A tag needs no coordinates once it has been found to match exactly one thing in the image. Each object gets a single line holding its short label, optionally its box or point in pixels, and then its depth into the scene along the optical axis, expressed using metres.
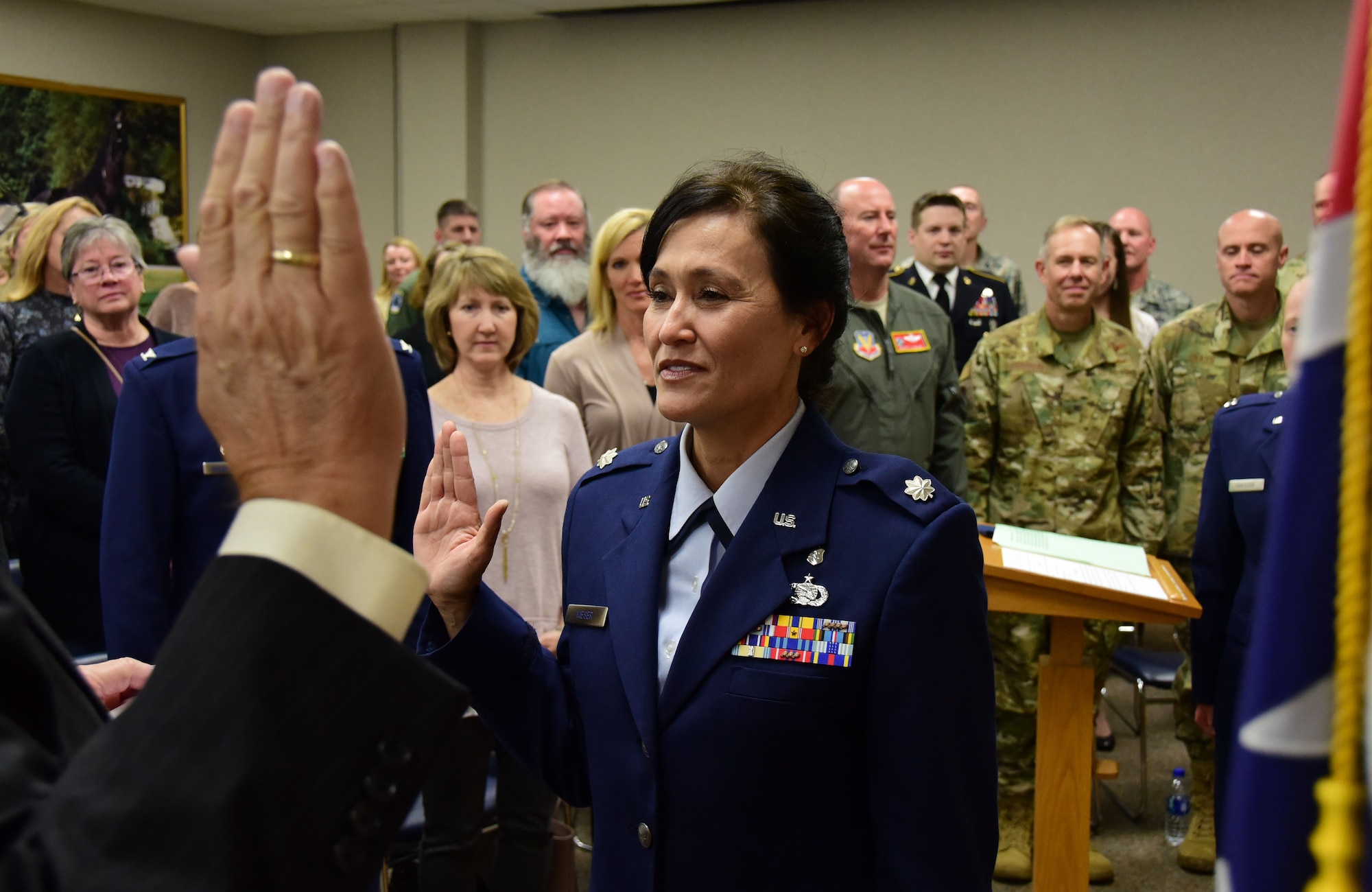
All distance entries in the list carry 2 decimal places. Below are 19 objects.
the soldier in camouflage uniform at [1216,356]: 4.48
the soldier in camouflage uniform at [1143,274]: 7.30
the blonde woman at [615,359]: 3.56
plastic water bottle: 3.94
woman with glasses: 3.29
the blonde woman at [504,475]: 2.77
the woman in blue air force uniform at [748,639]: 1.41
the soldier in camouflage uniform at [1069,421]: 4.23
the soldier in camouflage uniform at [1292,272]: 5.15
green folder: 2.78
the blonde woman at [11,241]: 4.80
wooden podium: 2.75
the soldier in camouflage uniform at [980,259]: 7.12
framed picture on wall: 9.42
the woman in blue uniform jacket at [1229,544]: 2.95
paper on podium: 2.55
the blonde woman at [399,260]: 7.78
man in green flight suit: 3.91
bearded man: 4.64
